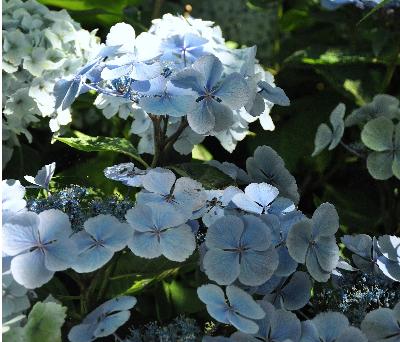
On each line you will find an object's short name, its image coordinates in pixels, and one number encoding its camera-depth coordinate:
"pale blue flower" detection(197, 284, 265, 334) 0.76
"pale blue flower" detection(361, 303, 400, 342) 0.80
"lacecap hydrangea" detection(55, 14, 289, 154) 0.87
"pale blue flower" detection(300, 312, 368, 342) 0.78
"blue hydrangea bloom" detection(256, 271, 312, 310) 0.83
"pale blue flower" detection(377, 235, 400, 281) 0.84
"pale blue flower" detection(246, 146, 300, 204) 0.96
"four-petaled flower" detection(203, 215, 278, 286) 0.79
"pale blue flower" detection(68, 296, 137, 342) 0.75
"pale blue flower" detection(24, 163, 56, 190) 0.89
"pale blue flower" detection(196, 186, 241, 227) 0.83
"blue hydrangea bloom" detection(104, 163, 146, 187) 0.87
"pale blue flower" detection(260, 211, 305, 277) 0.82
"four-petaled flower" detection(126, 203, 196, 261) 0.78
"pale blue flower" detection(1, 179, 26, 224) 0.81
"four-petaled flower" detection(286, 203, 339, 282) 0.82
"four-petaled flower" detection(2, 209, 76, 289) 0.76
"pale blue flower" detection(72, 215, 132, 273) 0.77
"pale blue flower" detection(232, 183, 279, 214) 0.83
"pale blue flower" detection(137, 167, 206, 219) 0.83
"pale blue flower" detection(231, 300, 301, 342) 0.78
